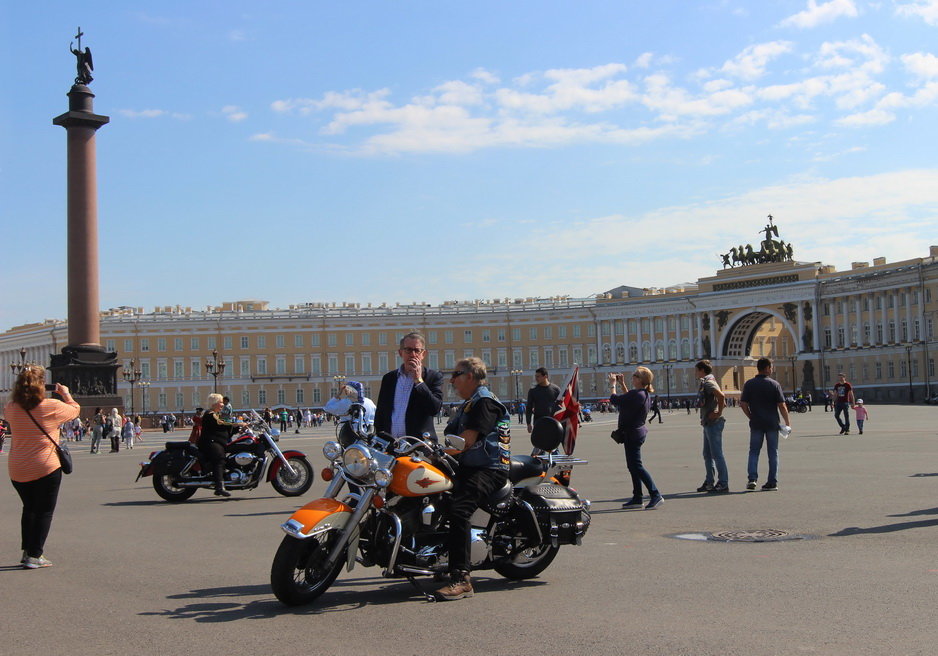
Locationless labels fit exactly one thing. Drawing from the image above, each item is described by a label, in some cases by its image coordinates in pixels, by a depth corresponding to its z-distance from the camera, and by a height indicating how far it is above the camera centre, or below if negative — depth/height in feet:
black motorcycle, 49.32 -4.20
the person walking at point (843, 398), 91.61 -3.22
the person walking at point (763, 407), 44.88 -1.87
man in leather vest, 22.66 -1.91
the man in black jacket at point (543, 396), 46.88 -1.20
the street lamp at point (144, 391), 366.22 -3.75
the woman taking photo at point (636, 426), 39.78 -2.27
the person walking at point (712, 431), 44.27 -2.81
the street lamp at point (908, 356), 288.24 +0.82
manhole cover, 30.30 -5.01
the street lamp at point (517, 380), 371.62 -3.83
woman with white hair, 49.24 -2.79
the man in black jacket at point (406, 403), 28.22 -0.81
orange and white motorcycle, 21.77 -3.25
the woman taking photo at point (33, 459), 28.45 -2.02
